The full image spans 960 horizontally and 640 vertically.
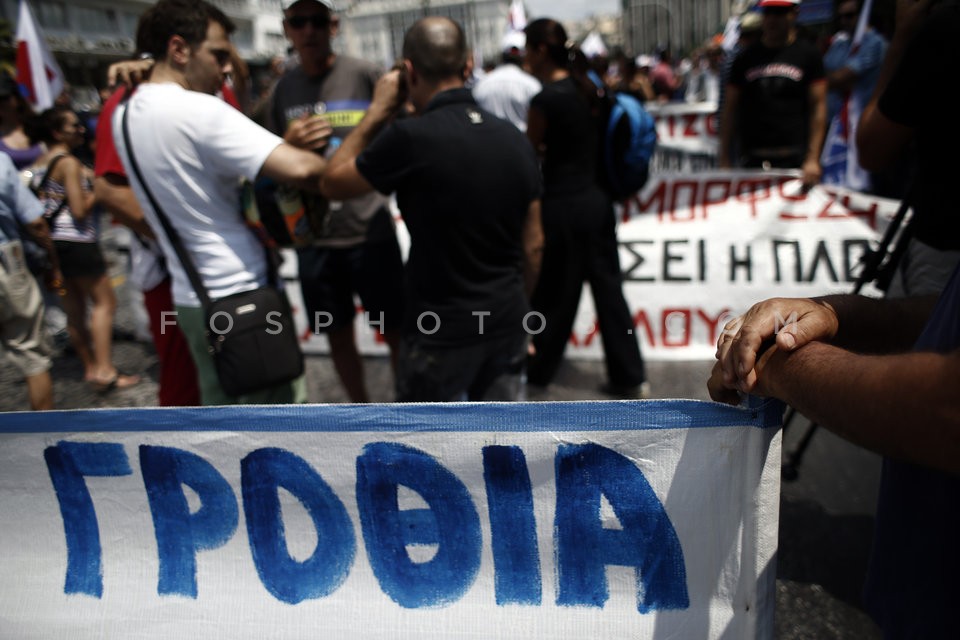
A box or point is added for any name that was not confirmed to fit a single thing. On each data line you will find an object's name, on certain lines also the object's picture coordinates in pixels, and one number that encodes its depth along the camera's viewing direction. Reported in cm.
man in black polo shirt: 216
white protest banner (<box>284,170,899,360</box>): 403
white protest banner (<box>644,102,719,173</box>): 671
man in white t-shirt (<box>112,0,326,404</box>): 203
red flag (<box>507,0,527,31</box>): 1047
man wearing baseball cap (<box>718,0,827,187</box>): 435
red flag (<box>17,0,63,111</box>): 522
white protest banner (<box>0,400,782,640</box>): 130
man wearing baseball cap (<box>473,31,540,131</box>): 537
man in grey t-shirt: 310
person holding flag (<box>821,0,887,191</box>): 552
